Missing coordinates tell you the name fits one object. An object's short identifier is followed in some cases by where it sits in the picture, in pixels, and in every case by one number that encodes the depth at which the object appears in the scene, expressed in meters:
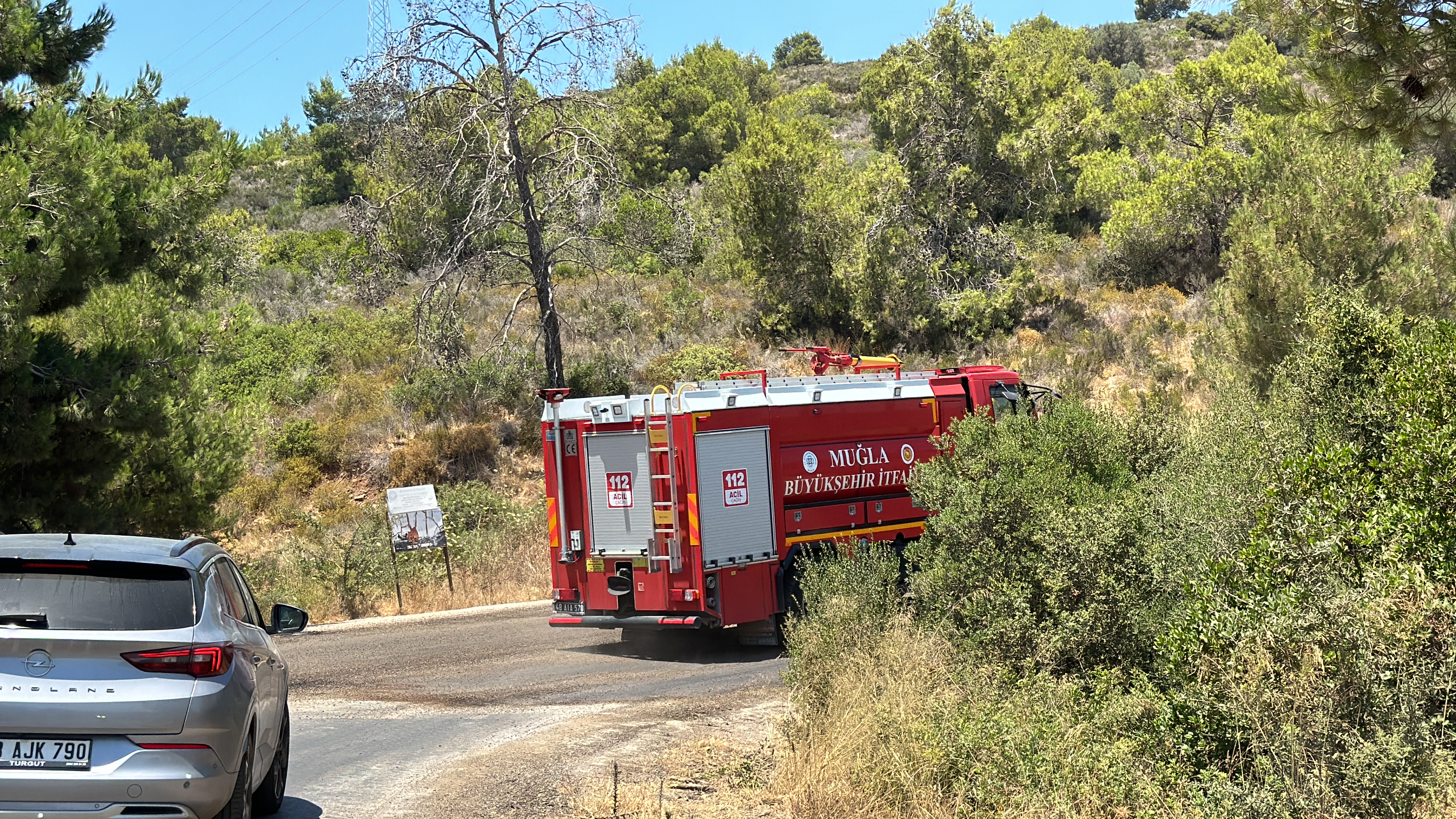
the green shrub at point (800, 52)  97.06
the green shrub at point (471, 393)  27.47
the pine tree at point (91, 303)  12.91
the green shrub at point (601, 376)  26.84
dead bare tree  21.11
